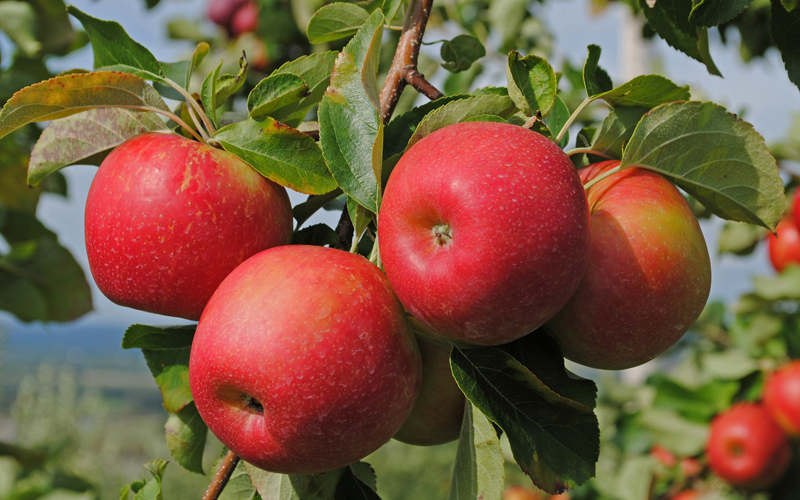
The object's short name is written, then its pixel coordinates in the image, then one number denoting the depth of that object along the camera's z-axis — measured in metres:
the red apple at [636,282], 0.72
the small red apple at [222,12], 2.28
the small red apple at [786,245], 1.81
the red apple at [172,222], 0.72
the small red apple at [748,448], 1.62
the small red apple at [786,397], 1.58
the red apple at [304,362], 0.70
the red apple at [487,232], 0.68
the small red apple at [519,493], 2.31
